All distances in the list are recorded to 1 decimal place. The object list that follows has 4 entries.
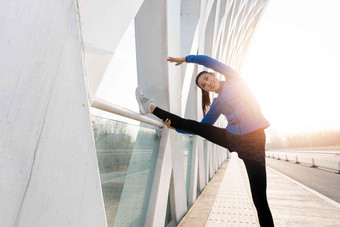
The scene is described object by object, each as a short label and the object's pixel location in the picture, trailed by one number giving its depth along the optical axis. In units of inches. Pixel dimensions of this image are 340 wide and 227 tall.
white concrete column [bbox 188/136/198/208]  215.0
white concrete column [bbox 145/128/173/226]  109.1
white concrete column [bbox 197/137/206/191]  276.2
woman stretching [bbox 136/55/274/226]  103.1
